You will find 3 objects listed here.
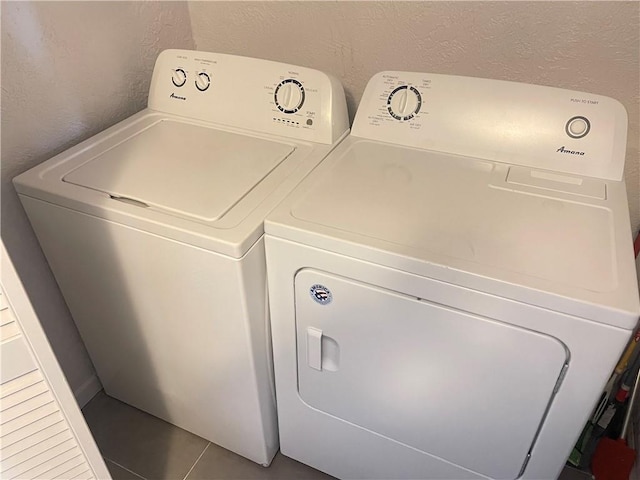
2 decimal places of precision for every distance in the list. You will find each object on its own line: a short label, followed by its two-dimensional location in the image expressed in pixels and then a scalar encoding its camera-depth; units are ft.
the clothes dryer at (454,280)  2.99
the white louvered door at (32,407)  2.56
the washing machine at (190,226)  3.56
